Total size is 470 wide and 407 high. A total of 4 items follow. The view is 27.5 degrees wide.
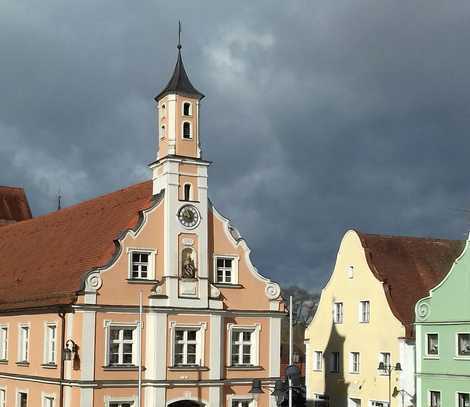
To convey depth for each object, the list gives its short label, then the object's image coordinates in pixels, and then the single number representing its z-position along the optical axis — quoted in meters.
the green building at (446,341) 45.88
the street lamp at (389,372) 54.03
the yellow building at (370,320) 54.56
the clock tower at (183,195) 43.19
